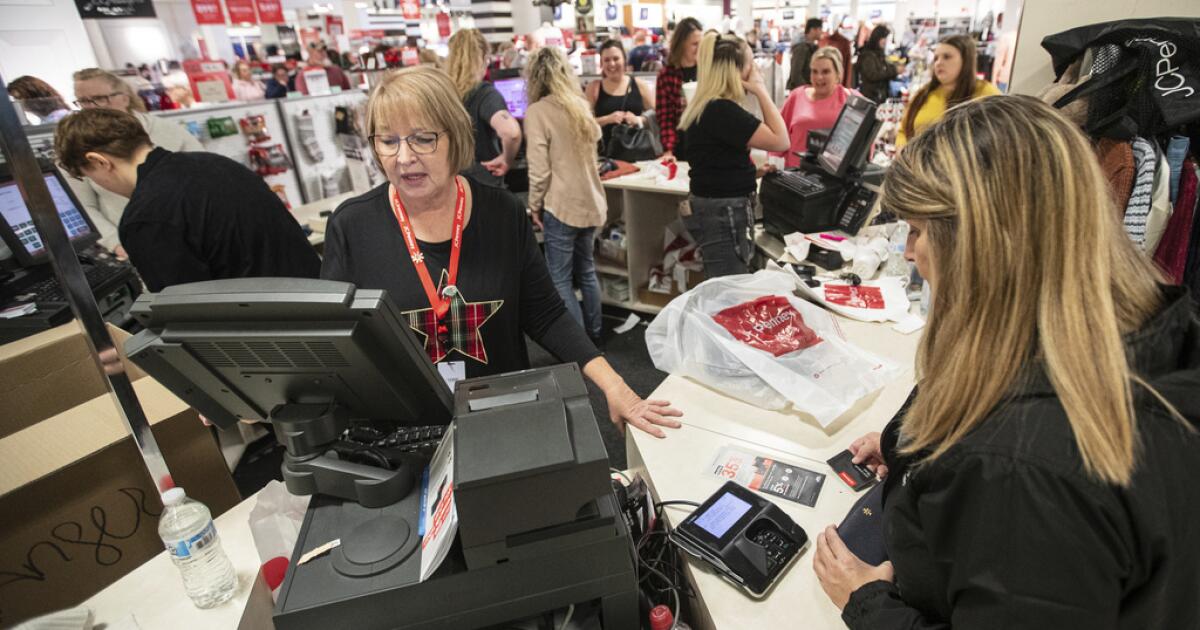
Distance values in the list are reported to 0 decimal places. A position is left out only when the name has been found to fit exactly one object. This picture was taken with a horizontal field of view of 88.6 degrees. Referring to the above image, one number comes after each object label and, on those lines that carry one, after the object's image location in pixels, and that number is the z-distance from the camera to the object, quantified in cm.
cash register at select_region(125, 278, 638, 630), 67
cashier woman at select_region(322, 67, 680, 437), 128
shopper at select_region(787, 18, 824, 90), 598
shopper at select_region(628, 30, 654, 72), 701
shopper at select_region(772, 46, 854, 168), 354
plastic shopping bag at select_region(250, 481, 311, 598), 102
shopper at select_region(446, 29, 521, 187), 299
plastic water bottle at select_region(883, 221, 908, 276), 221
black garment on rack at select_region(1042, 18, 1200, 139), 155
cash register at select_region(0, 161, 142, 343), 198
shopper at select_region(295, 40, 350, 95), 643
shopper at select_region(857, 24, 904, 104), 663
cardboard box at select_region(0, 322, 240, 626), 133
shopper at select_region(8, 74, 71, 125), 301
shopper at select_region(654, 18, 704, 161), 362
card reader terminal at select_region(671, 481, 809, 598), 102
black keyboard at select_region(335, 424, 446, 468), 85
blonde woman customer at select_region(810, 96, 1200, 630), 59
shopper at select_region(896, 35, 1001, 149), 310
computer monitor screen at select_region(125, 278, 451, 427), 68
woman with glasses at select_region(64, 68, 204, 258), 287
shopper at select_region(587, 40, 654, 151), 406
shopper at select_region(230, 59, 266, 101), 647
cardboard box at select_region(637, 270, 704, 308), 358
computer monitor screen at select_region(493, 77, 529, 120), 445
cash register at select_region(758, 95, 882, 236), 242
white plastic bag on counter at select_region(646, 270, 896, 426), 150
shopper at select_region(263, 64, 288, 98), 731
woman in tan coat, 278
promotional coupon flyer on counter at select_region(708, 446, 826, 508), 123
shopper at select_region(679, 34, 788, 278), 249
